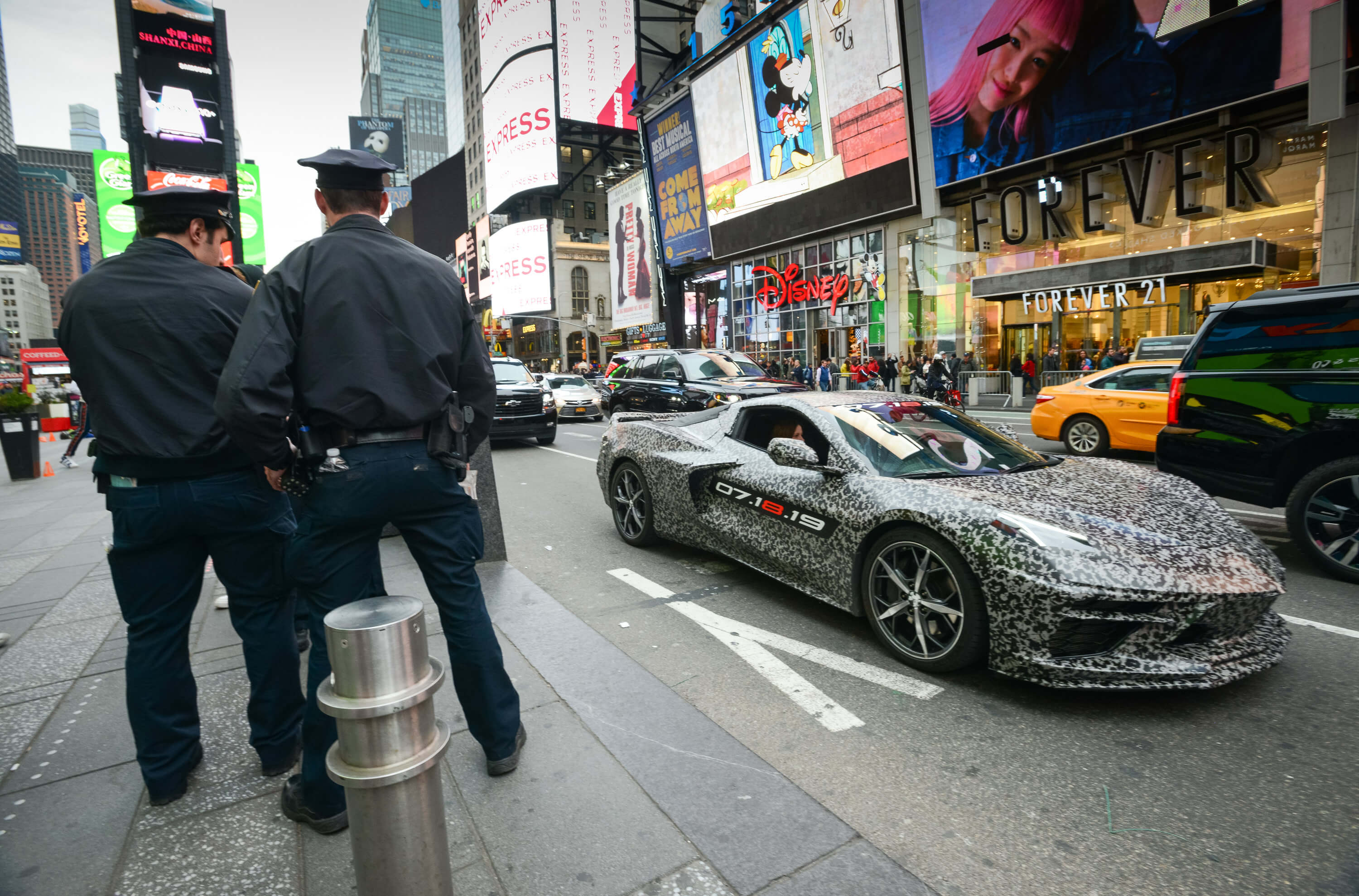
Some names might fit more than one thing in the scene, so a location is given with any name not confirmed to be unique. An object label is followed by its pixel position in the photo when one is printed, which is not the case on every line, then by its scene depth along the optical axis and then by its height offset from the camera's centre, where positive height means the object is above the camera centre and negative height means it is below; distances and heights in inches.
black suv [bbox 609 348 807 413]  535.5 +2.8
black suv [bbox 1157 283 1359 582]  182.4 -15.8
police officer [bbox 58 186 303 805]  91.0 -7.5
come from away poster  1483.8 +439.4
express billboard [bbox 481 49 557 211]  2778.1 +1089.3
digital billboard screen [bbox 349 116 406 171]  4884.4 +1852.8
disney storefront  1187.9 +146.5
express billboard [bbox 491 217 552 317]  2913.4 +528.2
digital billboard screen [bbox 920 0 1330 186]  667.4 +317.4
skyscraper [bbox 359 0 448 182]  7135.8 +3432.1
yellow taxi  389.7 -26.2
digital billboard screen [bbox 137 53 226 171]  926.4 +400.9
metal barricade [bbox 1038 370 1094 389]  883.4 -13.1
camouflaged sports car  110.7 -32.0
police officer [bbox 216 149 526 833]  82.8 +0.3
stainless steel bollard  54.7 -27.2
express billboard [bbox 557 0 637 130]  2733.8 +1291.3
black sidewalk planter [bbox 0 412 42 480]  453.1 -14.6
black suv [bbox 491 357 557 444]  512.7 -10.8
